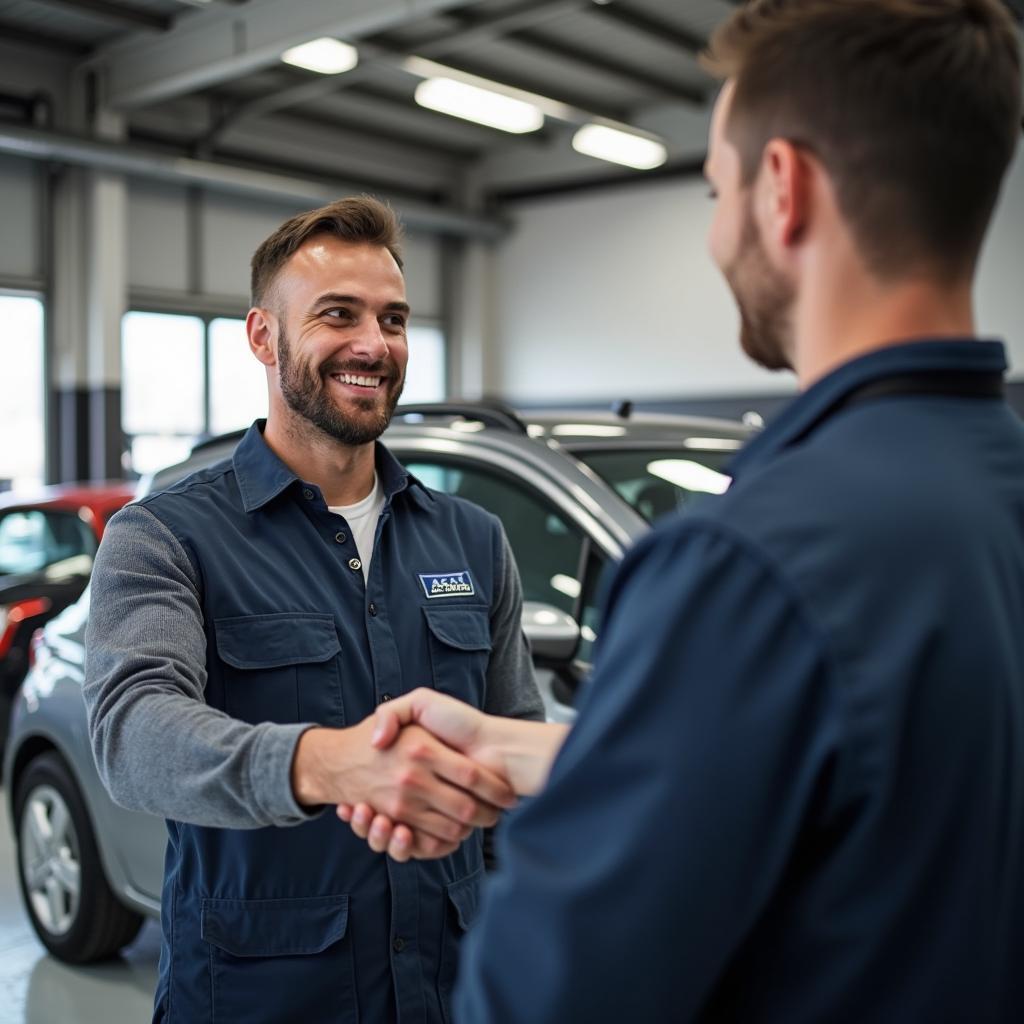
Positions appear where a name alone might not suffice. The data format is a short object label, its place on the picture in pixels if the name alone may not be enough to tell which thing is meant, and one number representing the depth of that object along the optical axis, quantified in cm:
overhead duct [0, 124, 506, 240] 1062
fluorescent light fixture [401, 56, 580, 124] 1050
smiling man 151
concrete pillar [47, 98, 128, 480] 1143
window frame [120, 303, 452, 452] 1221
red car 560
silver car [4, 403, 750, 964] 302
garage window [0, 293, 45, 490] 1141
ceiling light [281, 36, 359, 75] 968
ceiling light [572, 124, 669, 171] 1220
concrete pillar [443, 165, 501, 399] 1539
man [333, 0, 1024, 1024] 77
